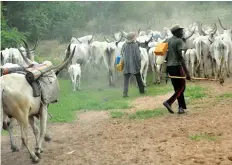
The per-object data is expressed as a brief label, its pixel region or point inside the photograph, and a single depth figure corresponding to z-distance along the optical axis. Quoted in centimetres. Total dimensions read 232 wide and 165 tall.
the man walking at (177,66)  923
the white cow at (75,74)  1574
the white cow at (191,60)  1509
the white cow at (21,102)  628
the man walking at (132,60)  1358
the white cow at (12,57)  1382
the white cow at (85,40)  2033
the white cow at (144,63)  1502
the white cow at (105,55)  1709
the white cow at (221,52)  1398
